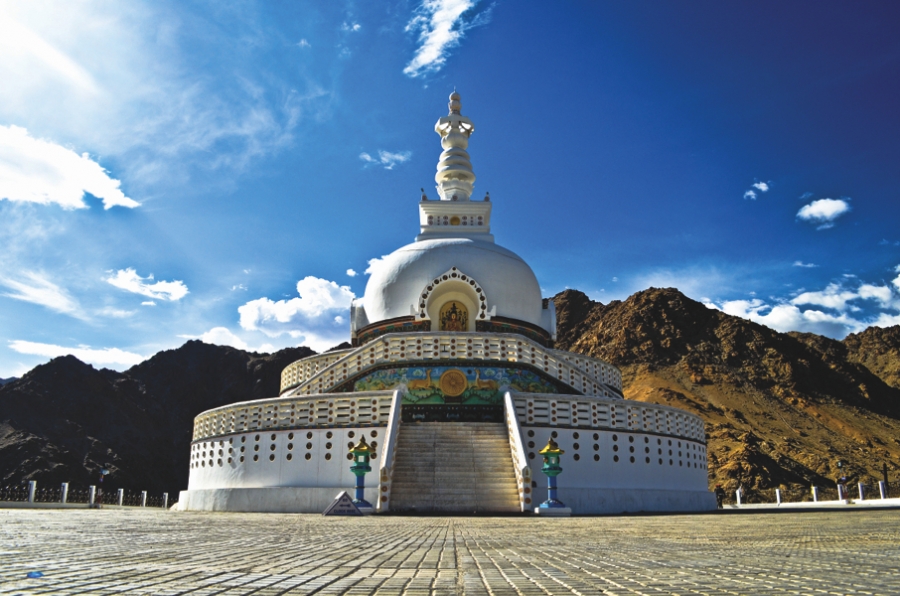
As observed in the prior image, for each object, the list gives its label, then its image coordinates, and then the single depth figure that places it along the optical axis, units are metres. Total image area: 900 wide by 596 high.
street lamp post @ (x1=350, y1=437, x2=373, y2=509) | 16.50
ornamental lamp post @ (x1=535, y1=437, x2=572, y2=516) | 16.17
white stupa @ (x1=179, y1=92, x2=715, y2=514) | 17.62
